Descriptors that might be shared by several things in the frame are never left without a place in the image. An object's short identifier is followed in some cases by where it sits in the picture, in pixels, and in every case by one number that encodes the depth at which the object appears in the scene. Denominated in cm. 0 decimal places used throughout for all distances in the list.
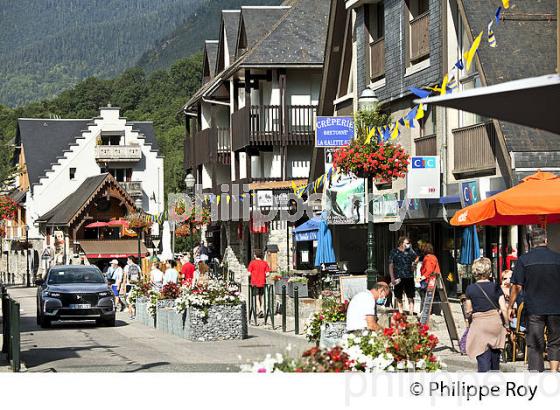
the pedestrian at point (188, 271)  3353
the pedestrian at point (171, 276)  3247
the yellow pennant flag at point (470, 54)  2030
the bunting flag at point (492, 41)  2516
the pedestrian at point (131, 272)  4275
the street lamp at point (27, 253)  7662
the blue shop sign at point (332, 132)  3170
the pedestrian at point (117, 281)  4106
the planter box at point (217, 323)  2416
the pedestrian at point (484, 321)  1347
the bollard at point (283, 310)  2680
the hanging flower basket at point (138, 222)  5237
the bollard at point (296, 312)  2542
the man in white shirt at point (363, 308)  1468
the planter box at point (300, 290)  3177
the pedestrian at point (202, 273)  2971
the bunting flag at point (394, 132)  2556
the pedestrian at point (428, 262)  2414
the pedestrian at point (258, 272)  3000
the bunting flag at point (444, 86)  2212
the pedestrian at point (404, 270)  2572
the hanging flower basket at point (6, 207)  6988
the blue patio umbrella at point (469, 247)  2841
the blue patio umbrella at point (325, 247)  3584
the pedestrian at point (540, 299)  1447
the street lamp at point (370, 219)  2205
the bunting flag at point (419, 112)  2453
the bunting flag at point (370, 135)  2511
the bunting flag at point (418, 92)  2036
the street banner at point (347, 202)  3497
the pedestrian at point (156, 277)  3386
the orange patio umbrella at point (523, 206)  1803
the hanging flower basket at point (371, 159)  2441
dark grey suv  2991
